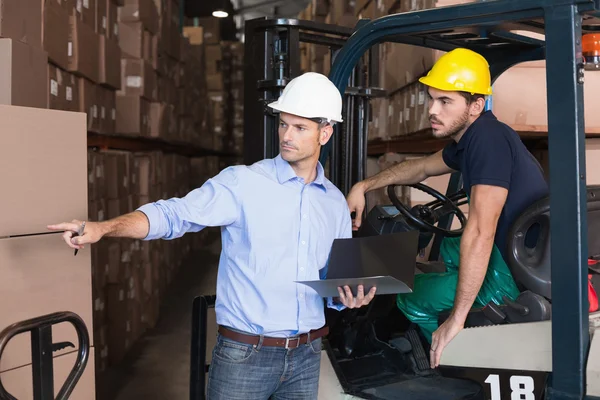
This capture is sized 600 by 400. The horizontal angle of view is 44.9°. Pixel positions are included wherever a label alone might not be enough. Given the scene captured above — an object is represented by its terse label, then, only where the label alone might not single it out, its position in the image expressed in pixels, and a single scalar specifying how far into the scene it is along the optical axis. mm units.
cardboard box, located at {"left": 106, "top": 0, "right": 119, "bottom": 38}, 5445
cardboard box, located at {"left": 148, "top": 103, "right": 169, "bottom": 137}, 6809
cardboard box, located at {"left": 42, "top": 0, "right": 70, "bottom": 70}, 3792
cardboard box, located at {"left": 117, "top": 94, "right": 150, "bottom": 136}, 6153
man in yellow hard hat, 2188
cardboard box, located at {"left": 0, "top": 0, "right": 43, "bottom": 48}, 3174
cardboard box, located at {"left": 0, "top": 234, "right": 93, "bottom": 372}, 2154
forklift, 1900
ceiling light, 12321
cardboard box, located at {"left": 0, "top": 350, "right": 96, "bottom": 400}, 2178
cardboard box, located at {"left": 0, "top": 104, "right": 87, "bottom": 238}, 2137
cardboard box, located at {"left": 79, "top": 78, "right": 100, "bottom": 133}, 4699
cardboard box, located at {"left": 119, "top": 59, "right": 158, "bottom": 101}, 6117
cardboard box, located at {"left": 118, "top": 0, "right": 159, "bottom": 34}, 6043
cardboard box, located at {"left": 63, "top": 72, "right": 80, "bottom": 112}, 4324
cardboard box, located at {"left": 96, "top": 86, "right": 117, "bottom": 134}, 5343
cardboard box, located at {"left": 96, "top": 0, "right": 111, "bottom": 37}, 5080
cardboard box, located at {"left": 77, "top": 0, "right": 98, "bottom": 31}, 4660
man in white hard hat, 2176
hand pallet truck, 1961
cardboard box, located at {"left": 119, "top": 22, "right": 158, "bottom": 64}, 6113
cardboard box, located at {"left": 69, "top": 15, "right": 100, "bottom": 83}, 4355
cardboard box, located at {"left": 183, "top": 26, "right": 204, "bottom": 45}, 10742
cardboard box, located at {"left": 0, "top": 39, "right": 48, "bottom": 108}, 2988
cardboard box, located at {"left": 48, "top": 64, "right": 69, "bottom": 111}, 3977
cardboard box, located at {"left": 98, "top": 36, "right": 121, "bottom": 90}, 5207
